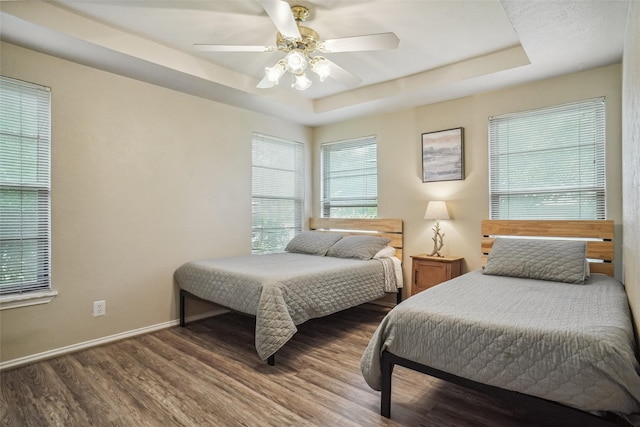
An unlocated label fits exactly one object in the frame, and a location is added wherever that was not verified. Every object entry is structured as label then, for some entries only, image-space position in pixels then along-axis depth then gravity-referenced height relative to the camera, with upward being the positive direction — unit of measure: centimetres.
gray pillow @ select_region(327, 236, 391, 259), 376 -34
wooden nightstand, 349 -56
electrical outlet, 295 -78
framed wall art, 371 +68
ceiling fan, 217 +114
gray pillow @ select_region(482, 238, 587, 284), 258 -35
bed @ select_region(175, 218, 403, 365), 257 -54
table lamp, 364 +1
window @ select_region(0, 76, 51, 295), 255 +23
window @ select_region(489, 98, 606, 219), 300 +50
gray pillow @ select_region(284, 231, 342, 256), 411 -32
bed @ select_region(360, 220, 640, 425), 138 -57
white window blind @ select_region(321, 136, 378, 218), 446 +51
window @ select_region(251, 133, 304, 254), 432 +32
